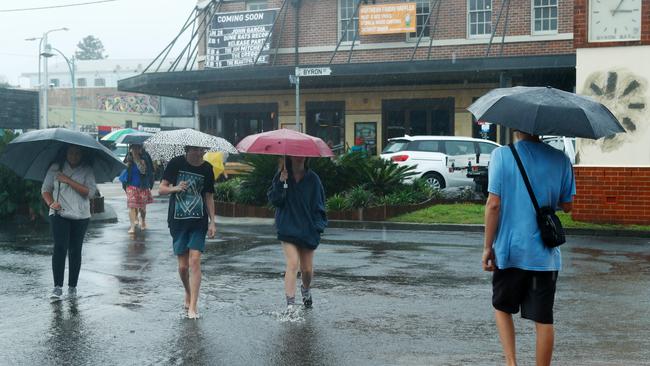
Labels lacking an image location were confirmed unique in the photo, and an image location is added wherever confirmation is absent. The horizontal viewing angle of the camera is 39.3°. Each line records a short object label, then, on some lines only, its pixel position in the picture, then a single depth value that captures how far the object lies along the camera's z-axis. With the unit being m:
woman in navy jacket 8.69
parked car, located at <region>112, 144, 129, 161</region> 48.19
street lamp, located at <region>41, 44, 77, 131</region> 50.75
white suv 23.94
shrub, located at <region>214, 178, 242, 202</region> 21.25
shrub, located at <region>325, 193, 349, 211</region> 19.20
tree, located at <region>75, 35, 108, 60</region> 154.12
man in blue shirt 5.73
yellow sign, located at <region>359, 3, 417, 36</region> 33.19
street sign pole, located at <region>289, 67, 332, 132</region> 24.49
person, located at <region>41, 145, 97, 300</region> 9.51
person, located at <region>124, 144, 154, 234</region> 16.69
